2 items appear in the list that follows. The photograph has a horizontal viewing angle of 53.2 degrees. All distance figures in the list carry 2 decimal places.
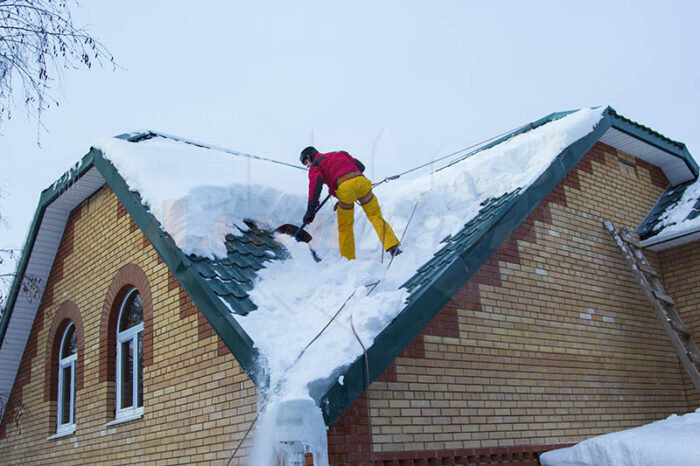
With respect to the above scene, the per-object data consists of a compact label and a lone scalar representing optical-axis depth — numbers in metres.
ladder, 7.47
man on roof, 7.41
